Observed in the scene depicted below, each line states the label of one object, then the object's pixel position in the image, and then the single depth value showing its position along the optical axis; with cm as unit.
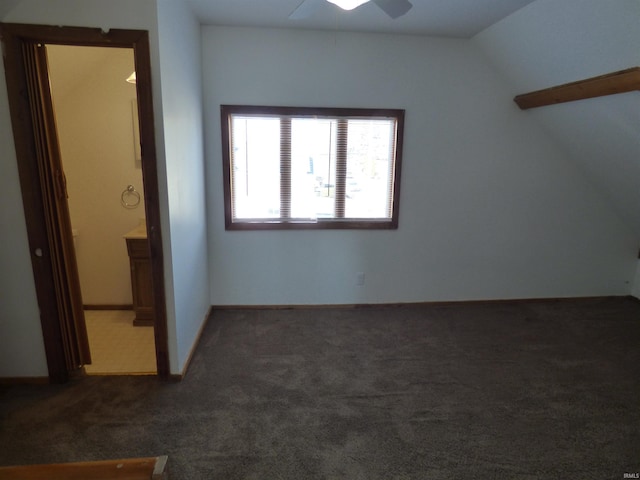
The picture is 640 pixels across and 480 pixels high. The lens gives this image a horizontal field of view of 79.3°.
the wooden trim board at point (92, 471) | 137
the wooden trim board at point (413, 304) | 389
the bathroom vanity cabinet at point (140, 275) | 334
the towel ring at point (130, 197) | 372
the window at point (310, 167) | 353
